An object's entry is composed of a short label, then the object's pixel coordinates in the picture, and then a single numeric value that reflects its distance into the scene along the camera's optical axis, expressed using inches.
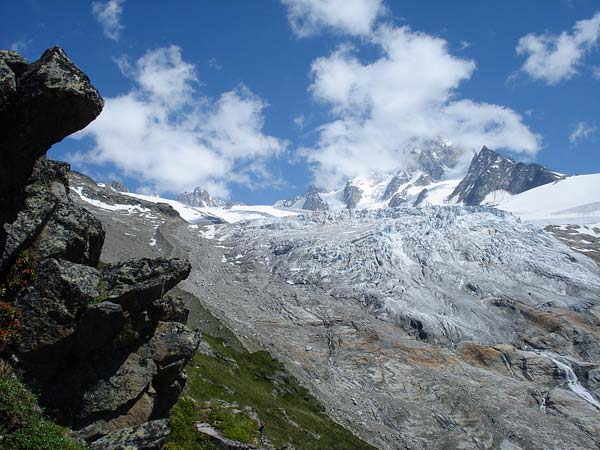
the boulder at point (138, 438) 572.7
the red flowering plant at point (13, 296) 588.1
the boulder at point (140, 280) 668.7
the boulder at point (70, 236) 664.4
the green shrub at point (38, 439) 452.2
